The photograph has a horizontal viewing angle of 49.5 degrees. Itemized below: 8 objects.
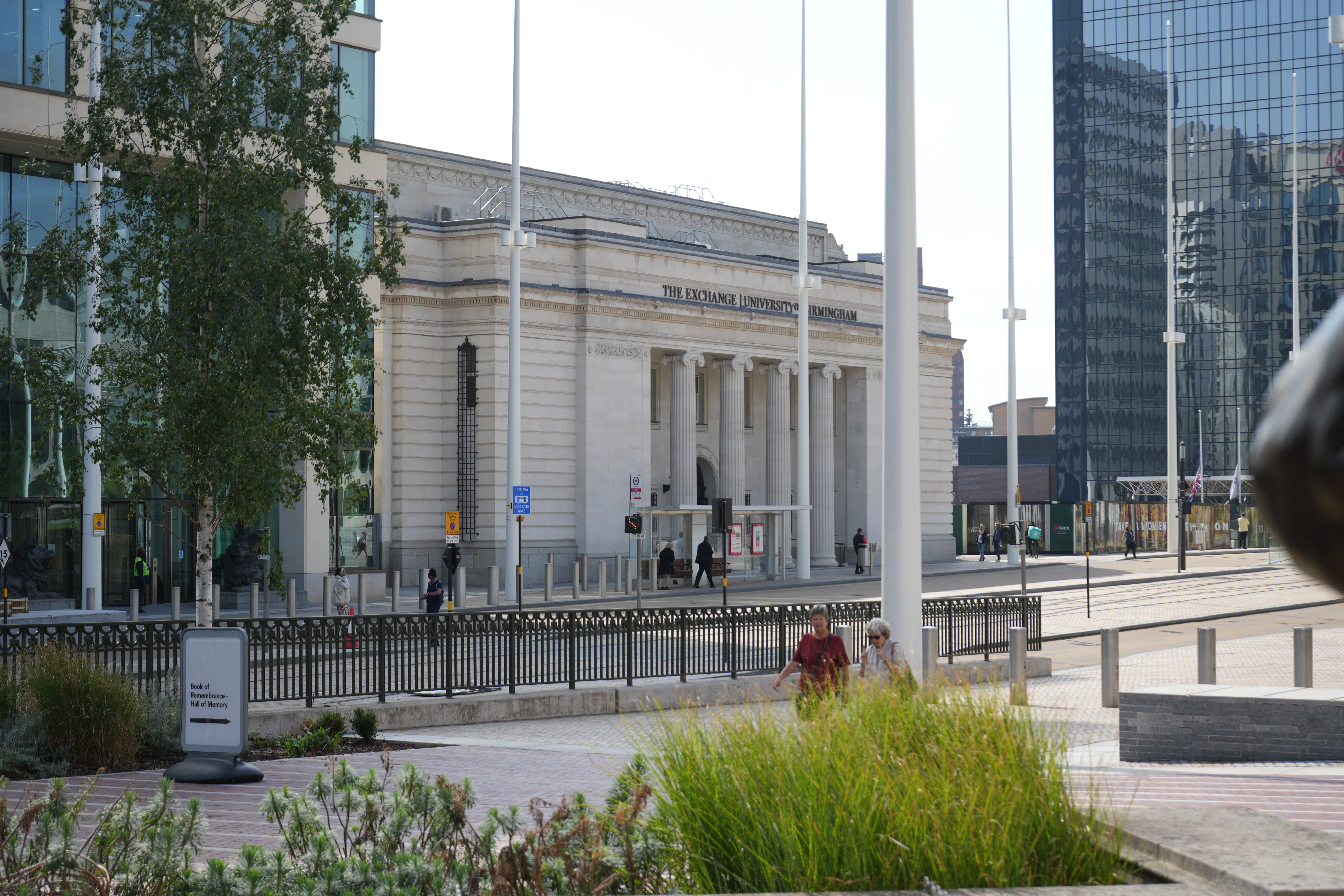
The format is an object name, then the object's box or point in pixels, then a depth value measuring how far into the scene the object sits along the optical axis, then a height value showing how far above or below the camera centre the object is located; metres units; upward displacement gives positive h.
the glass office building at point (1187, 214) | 112.12 +22.35
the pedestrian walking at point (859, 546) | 58.34 -2.08
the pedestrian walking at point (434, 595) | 30.66 -2.07
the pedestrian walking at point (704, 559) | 48.62 -2.13
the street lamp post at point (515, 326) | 42.28 +5.04
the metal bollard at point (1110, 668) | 18.31 -2.21
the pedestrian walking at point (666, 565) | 47.94 -2.28
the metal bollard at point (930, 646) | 18.62 -1.98
